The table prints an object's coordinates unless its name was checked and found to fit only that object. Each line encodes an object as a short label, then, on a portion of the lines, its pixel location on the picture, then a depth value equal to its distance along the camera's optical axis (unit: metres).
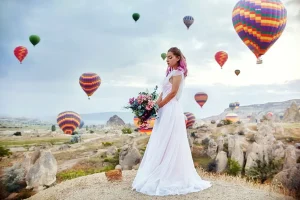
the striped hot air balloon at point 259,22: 22.50
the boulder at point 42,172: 12.57
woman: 6.85
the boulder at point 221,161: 20.33
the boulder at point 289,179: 10.11
